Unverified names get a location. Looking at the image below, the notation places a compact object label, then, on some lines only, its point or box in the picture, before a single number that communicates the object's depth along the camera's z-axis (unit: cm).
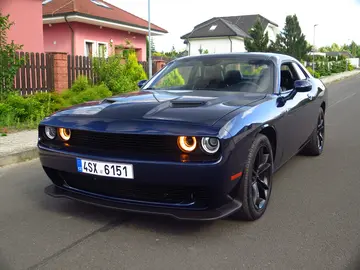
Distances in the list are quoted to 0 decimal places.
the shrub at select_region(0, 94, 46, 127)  835
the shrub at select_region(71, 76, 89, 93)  1112
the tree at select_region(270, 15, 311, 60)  4100
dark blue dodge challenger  283
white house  4803
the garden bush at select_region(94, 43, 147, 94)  1236
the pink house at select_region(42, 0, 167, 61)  1911
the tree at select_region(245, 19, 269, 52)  3644
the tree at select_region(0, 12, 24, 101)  948
